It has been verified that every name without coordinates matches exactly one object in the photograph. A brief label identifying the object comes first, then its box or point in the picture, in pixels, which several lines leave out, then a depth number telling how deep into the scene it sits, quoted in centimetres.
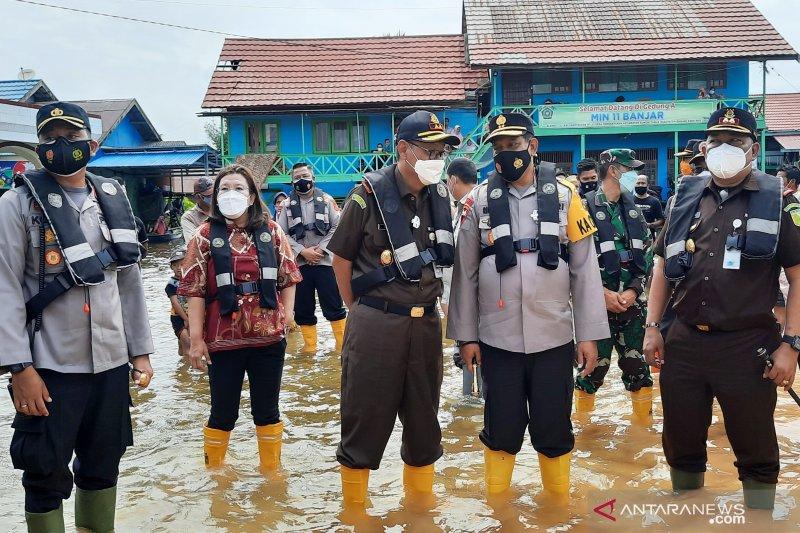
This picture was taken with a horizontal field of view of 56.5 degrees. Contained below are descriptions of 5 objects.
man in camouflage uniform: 601
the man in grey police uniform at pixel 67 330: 356
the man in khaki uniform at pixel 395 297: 424
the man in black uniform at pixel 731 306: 392
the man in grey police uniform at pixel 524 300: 429
